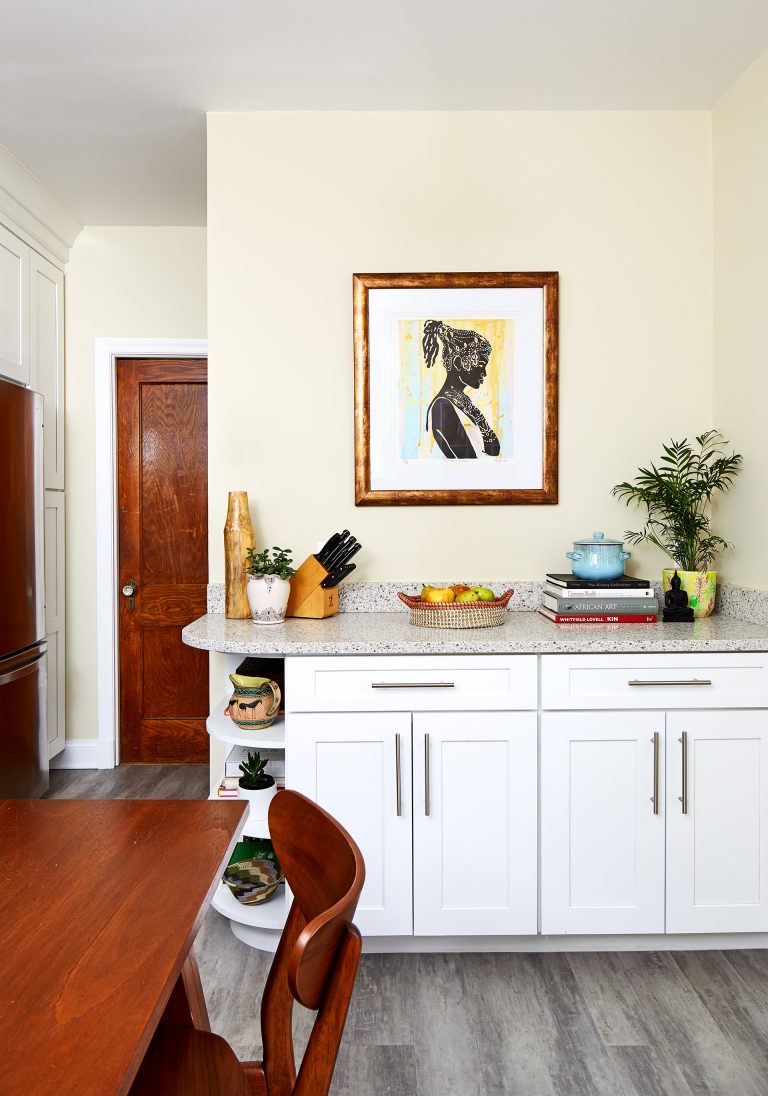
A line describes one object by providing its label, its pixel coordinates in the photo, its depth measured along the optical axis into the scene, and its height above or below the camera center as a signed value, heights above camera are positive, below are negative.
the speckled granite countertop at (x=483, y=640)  2.13 -0.32
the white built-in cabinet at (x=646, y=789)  2.15 -0.72
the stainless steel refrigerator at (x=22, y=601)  2.90 -0.29
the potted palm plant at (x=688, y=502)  2.60 +0.07
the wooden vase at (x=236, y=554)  2.58 -0.10
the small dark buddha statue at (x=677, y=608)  2.47 -0.27
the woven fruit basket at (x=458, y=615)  2.32 -0.27
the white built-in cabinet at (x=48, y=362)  3.26 +0.71
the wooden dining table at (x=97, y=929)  0.68 -0.46
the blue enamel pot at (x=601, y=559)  2.51 -0.11
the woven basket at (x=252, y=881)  2.27 -1.03
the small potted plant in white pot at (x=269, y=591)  2.45 -0.21
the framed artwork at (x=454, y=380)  2.74 +0.50
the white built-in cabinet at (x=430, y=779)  2.15 -0.69
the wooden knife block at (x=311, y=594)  2.54 -0.23
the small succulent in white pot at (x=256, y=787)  2.29 -0.77
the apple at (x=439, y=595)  2.37 -0.21
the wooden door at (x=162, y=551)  3.93 -0.13
